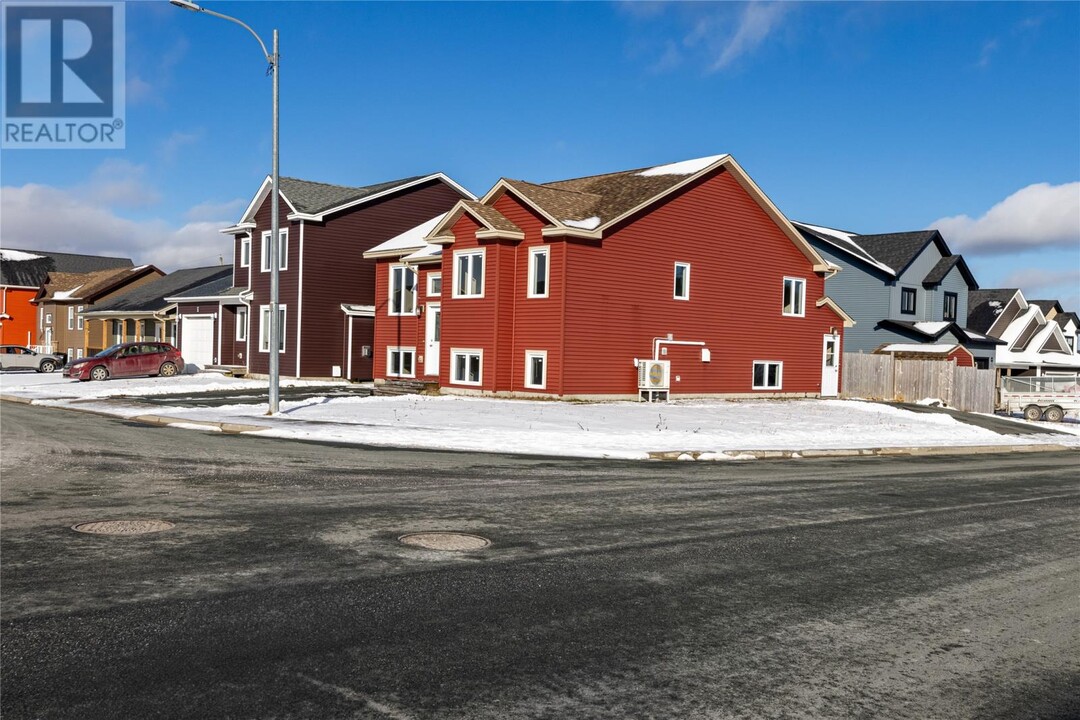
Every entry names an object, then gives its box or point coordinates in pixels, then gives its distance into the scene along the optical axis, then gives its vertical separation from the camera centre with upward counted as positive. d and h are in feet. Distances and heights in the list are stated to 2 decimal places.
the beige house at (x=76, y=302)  214.48 +7.11
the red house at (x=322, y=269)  131.13 +9.94
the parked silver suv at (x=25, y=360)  172.83 -5.56
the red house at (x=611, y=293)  101.91 +6.16
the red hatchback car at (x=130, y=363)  129.80 -4.31
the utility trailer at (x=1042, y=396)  120.98 -5.55
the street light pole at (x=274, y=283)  75.51 +4.47
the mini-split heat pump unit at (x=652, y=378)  105.29 -3.73
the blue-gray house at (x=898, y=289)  175.01 +12.05
